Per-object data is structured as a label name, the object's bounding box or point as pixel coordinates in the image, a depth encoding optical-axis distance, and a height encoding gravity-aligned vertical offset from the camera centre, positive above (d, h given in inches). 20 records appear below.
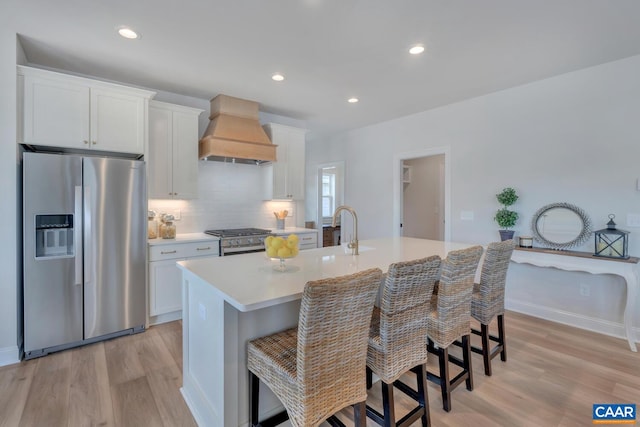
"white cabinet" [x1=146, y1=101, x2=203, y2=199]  134.3 +28.1
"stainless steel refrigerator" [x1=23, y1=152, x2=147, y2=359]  99.7 -13.5
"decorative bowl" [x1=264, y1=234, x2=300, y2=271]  68.5 -8.2
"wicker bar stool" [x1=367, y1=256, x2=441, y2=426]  56.9 -23.6
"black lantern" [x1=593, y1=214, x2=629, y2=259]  110.1 -11.2
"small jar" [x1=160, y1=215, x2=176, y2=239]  137.2 -7.8
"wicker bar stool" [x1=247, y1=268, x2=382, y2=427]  45.9 -24.7
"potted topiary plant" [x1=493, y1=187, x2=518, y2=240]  138.8 -1.3
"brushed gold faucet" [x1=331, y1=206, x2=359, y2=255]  89.8 -9.3
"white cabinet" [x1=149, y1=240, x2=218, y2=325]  126.2 -28.6
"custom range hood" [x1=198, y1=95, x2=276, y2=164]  143.9 +38.3
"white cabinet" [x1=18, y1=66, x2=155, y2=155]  101.9 +36.6
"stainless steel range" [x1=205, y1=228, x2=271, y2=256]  141.9 -13.8
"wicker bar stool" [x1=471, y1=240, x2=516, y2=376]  86.0 -23.1
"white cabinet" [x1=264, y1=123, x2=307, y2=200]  173.9 +27.8
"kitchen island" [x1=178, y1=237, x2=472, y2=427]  57.2 -22.3
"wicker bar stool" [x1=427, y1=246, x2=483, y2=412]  70.8 -23.9
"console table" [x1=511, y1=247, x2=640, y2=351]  107.3 -20.3
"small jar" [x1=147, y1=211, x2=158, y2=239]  137.0 -6.5
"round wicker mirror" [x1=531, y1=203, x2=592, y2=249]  123.7 -5.9
